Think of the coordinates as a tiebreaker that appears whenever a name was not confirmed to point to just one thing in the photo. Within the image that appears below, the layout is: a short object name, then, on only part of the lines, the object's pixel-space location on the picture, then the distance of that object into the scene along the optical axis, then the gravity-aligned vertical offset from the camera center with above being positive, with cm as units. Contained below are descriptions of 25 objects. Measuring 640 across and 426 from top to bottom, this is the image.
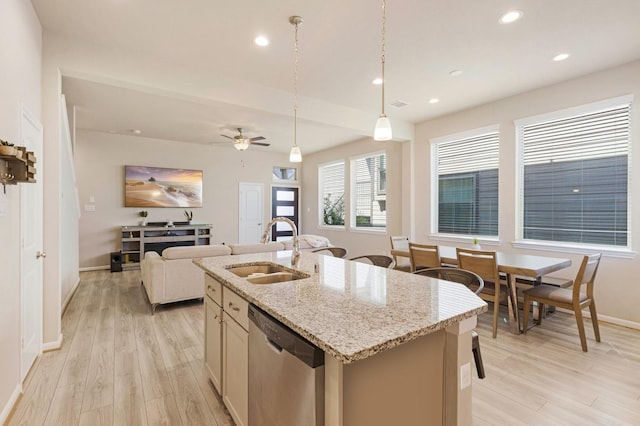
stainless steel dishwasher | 109 -67
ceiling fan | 555 +125
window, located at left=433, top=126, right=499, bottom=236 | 489 +48
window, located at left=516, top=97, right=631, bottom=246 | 367 +47
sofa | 391 -80
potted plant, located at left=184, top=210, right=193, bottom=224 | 742 -11
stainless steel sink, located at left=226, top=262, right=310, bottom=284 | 215 -46
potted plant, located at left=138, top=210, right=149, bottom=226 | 690 -12
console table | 650 -62
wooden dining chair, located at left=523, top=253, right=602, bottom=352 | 289 -85
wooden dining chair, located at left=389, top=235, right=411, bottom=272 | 440 -55
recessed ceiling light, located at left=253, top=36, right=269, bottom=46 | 307 +171
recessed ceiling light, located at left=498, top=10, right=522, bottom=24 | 265 +170
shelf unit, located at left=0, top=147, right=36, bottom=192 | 194 +27
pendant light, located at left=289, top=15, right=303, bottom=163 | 276 +170
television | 680 +55
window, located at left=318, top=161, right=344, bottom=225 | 795 +48
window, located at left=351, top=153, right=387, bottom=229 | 676 +44
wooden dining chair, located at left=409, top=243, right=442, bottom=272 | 369 -56
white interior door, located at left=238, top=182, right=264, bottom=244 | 828 -4
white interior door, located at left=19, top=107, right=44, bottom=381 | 236 -38
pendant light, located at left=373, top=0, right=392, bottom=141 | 231 +61
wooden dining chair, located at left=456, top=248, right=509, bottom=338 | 319 -63
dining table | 300 -58
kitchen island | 106 -45
